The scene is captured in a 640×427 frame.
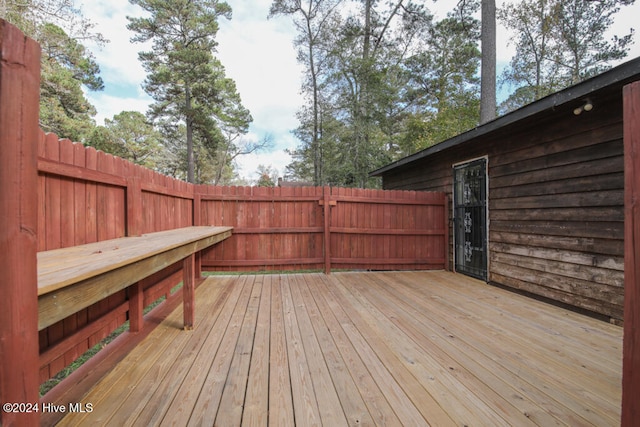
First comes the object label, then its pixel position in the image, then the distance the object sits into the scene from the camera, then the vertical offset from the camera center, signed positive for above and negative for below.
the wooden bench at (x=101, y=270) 0.80 -0.23
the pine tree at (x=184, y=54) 11.62 +7.09
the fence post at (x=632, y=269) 0.83 -0.18
